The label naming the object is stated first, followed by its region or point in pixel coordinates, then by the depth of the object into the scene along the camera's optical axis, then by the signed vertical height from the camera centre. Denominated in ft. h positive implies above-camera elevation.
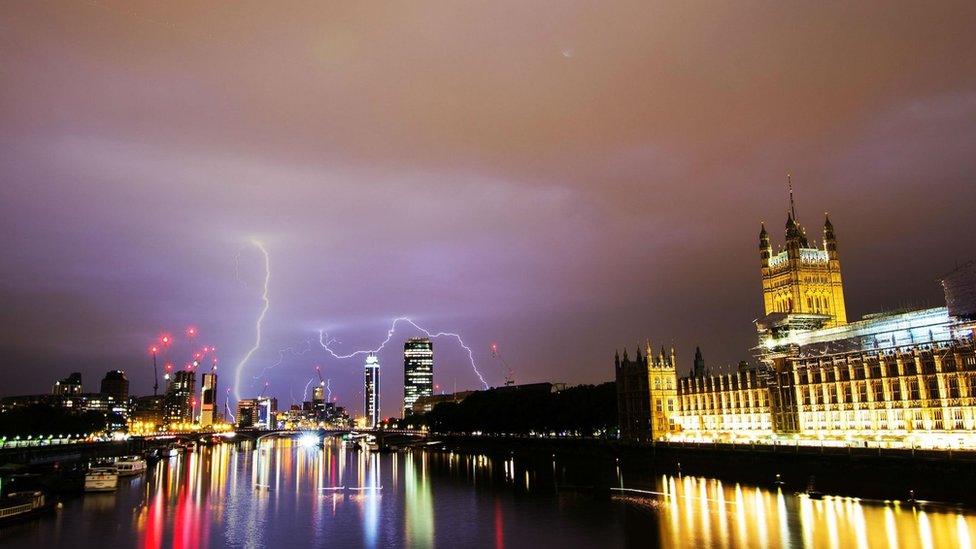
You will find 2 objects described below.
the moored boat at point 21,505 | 257.55 -32.06
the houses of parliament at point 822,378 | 330.13 +6.29
